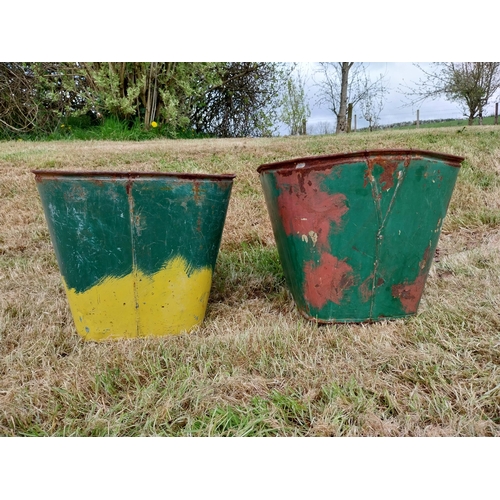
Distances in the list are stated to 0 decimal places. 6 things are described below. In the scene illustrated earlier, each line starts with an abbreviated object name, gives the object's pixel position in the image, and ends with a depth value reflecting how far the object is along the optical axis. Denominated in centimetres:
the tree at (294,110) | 945
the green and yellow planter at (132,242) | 161
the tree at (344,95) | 989
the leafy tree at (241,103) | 877
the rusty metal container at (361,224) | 161
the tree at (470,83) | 823
